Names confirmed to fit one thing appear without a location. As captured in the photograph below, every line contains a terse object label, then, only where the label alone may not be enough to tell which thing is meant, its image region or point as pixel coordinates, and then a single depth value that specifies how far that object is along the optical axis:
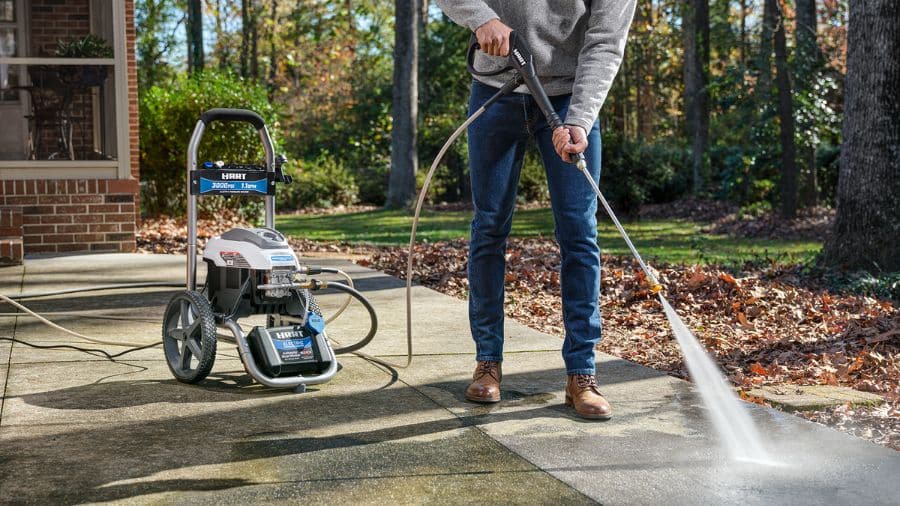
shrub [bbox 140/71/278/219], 13.41
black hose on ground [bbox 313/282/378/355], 4.29
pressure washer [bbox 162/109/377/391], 3.97
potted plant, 9.88
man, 3.78
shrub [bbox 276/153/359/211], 21.77
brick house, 9.16
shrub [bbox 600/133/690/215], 15.77
